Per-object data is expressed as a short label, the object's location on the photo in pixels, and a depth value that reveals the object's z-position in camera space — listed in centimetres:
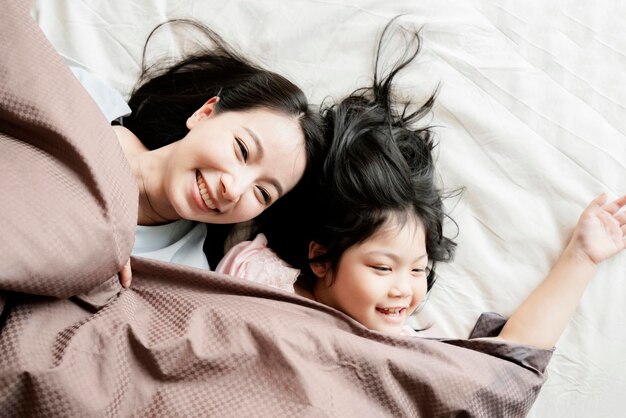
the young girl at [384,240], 111
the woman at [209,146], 109
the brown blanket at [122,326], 77
